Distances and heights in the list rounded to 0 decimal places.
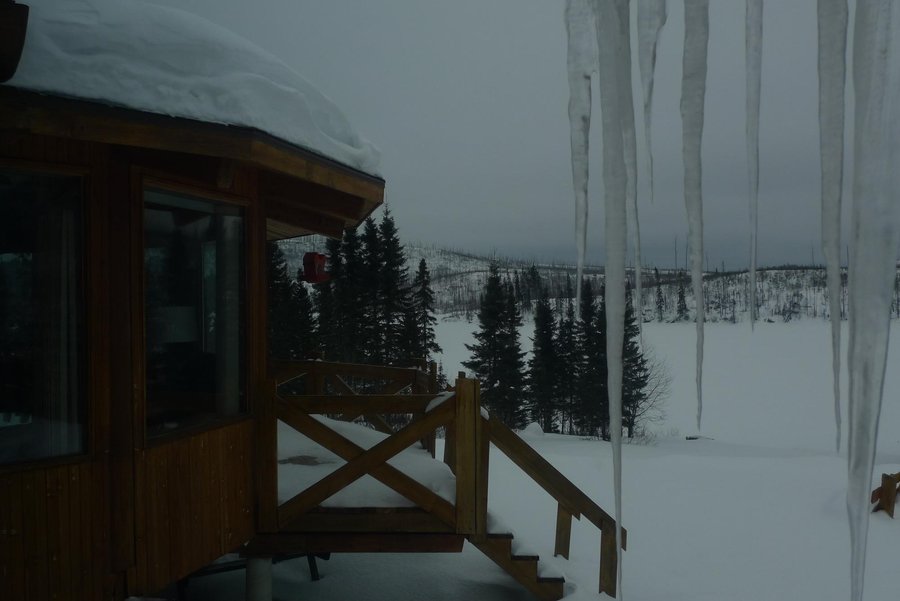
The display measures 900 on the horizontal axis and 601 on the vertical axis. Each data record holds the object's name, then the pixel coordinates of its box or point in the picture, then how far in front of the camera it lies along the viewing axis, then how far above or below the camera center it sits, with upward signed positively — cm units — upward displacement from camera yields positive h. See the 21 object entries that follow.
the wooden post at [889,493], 831 -289
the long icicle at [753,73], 131 +49
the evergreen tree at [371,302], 2559 -64
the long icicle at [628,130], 147 +42
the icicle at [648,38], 146 +64
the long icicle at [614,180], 148 +28
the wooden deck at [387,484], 387 -134
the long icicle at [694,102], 138 +45
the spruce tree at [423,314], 2677 -122
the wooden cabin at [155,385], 263 -51
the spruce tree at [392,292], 2597 -20
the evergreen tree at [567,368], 3067 -419
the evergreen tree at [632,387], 2658 -472
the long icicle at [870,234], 101 +10
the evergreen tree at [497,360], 2964 -365
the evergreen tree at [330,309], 2533 -97
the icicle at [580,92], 157 +55
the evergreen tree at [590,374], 2955 -435
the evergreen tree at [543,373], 3066 -444
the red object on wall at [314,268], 688 +23
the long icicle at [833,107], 122 +39
